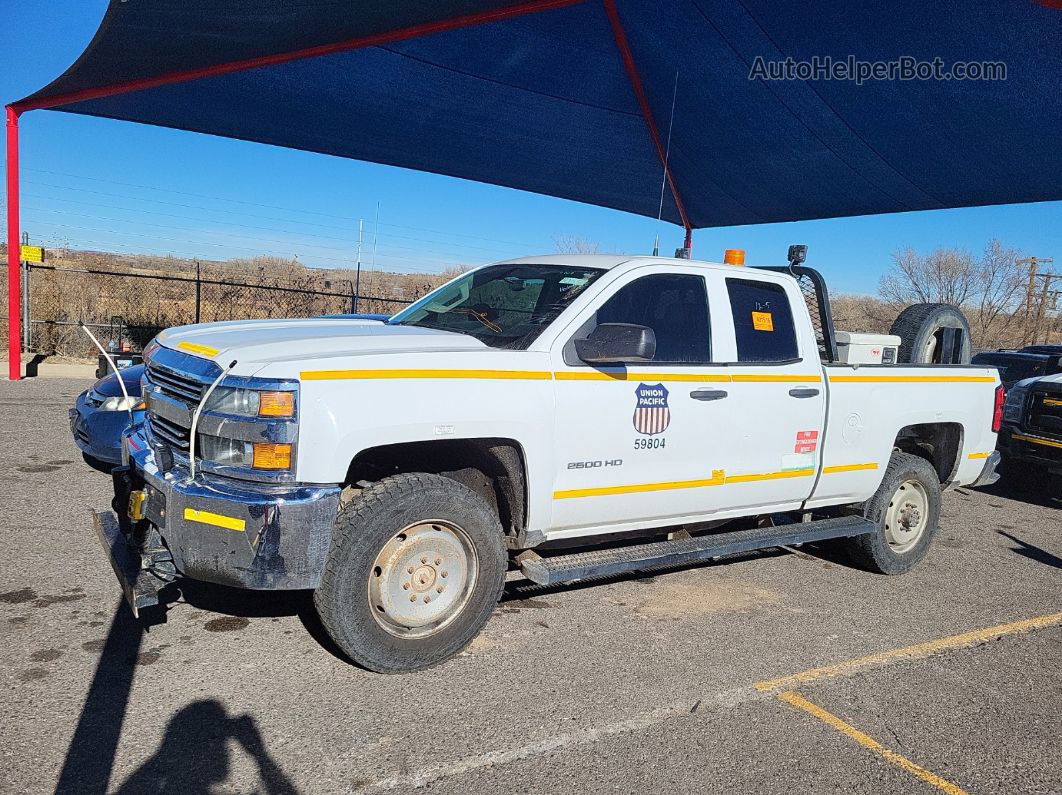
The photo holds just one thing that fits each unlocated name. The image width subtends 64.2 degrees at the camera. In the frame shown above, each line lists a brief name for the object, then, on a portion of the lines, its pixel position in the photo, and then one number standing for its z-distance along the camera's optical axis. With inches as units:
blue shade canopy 342.0
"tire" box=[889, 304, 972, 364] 274.4
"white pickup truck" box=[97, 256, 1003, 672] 137.2
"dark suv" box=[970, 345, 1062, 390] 413.7
